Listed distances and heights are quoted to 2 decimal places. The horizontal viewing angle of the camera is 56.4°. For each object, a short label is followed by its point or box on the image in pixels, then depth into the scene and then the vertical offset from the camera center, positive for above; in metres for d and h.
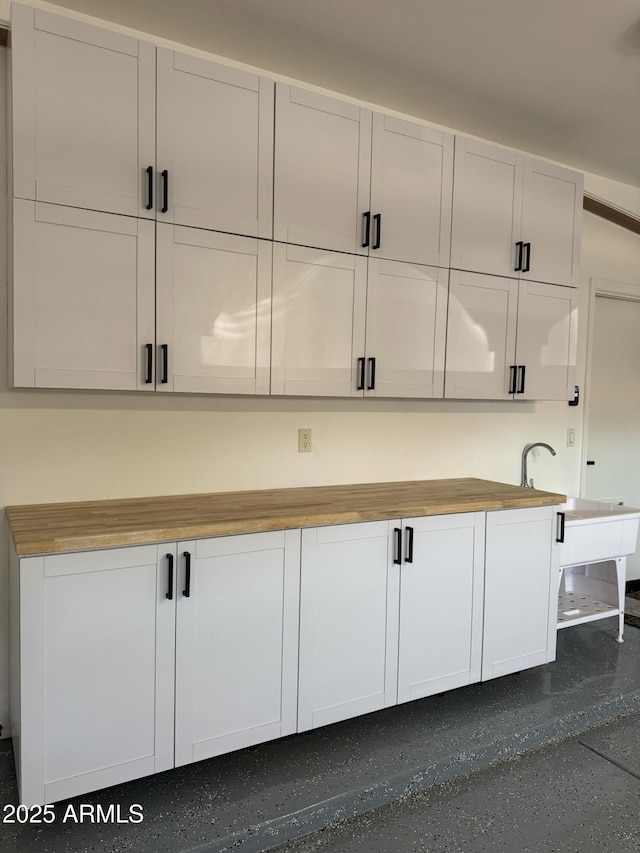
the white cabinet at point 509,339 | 2.84 +0.27
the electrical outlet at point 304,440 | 2.82 -0.25
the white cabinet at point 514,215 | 2.81 +0.88
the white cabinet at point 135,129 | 1.92 +0.89
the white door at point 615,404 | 3.97 -0.06
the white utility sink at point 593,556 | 2.93 -0.81
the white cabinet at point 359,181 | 2.37 +0.88
